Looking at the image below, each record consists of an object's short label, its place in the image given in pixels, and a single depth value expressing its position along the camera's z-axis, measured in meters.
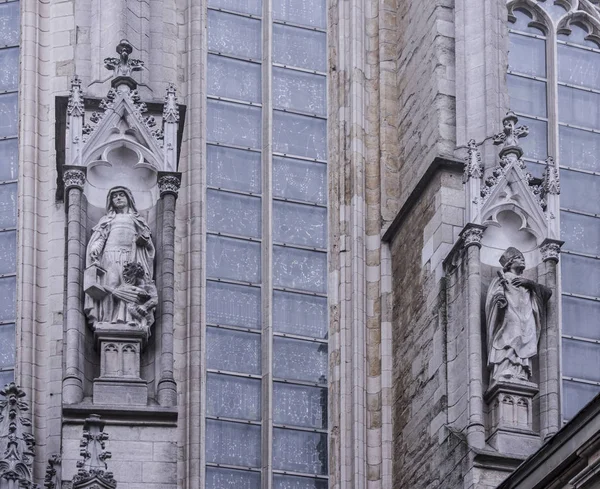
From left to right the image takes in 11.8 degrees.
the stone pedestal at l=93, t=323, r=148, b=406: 25.08
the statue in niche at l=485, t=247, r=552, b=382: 26.48
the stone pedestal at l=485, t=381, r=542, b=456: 26.03
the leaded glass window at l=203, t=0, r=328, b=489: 28.36
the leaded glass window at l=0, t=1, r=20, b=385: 28.31
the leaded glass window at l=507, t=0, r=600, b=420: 29.44
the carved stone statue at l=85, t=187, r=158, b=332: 25.61
